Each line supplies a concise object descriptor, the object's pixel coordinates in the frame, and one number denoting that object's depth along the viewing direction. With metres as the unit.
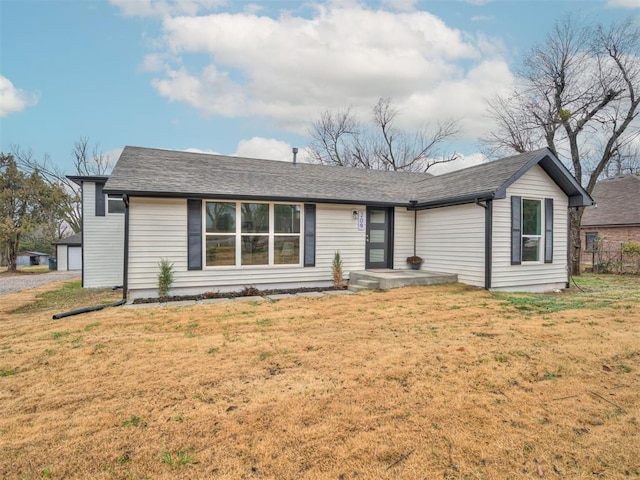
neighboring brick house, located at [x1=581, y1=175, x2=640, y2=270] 18.52
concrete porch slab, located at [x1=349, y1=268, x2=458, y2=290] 8.74
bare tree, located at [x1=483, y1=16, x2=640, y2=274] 13.41
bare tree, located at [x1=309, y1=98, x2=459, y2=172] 24.27
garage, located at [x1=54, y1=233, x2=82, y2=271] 21.30
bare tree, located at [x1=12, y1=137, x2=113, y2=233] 25.23
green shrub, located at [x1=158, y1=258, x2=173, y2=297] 7.87
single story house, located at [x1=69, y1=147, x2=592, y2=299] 8.09
